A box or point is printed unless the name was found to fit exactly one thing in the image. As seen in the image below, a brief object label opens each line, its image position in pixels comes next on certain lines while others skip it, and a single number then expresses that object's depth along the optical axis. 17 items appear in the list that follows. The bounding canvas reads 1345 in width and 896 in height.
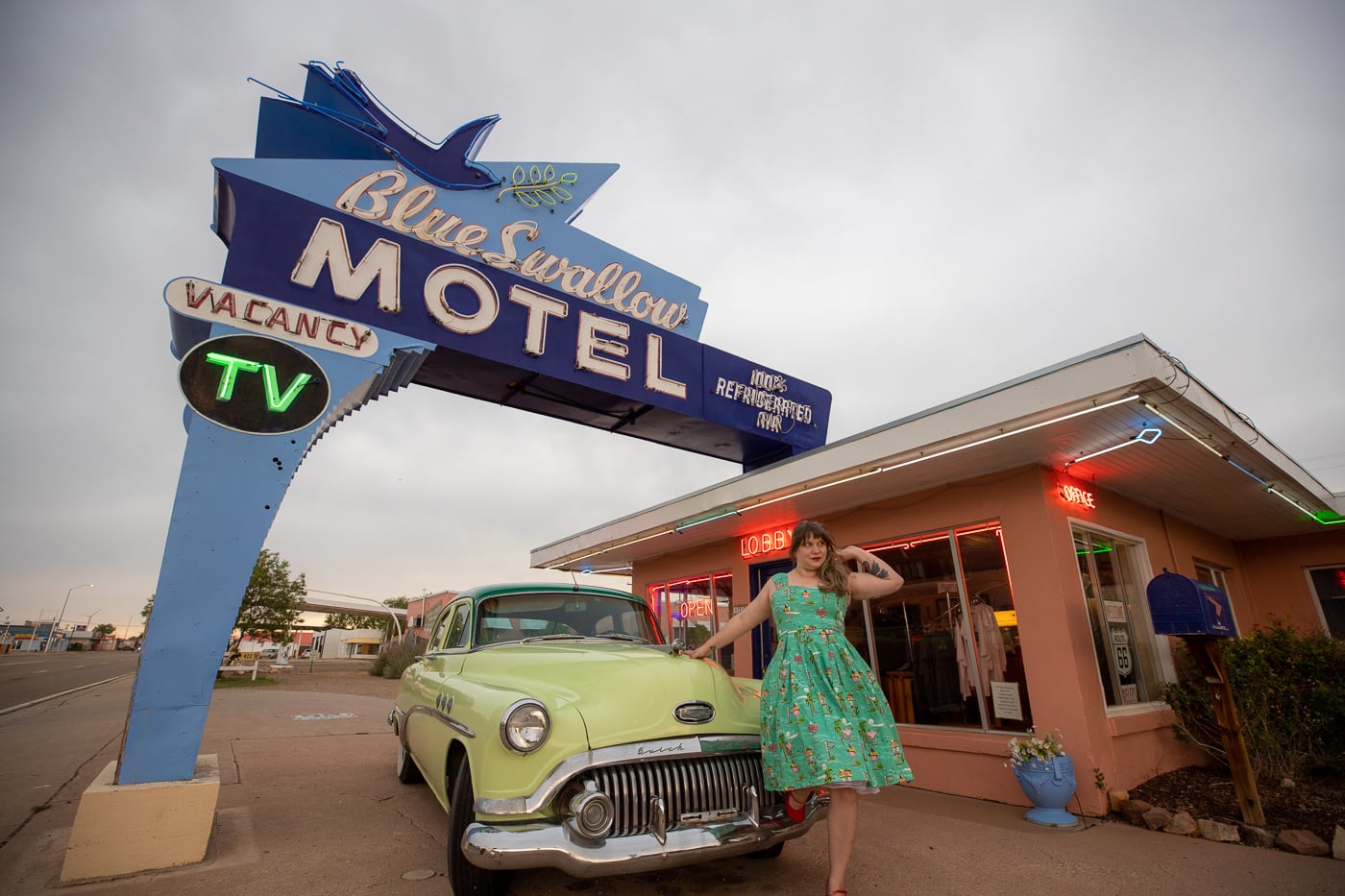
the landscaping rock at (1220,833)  4.14
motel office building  4.79
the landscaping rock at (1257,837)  3.99
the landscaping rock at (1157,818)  4.43
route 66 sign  6.01
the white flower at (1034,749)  4.73
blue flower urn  4.61
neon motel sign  3.77
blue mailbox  4.80
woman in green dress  2.61
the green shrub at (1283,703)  5.49
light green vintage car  2.44
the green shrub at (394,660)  20.09
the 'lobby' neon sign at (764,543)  8.16
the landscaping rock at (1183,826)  4.30
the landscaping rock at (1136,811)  4.57
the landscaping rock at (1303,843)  3.81
